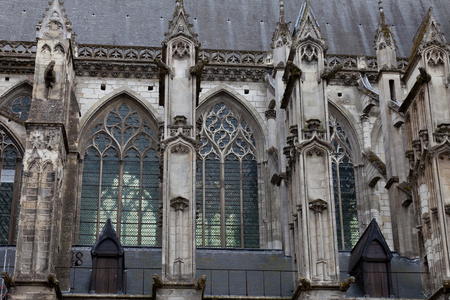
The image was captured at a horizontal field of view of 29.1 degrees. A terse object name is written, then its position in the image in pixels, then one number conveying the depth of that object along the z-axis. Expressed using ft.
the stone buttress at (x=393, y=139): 73.31
